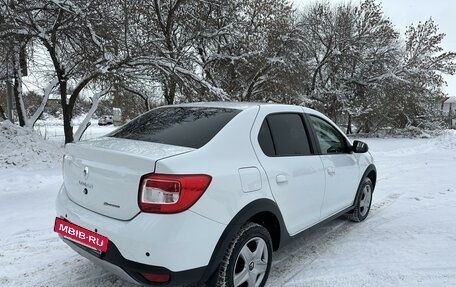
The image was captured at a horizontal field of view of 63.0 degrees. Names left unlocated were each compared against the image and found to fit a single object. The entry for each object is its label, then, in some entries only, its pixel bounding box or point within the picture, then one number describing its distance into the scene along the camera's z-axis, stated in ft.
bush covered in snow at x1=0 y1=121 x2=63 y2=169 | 26.23
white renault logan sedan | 8.07
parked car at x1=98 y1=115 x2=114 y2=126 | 164.55
